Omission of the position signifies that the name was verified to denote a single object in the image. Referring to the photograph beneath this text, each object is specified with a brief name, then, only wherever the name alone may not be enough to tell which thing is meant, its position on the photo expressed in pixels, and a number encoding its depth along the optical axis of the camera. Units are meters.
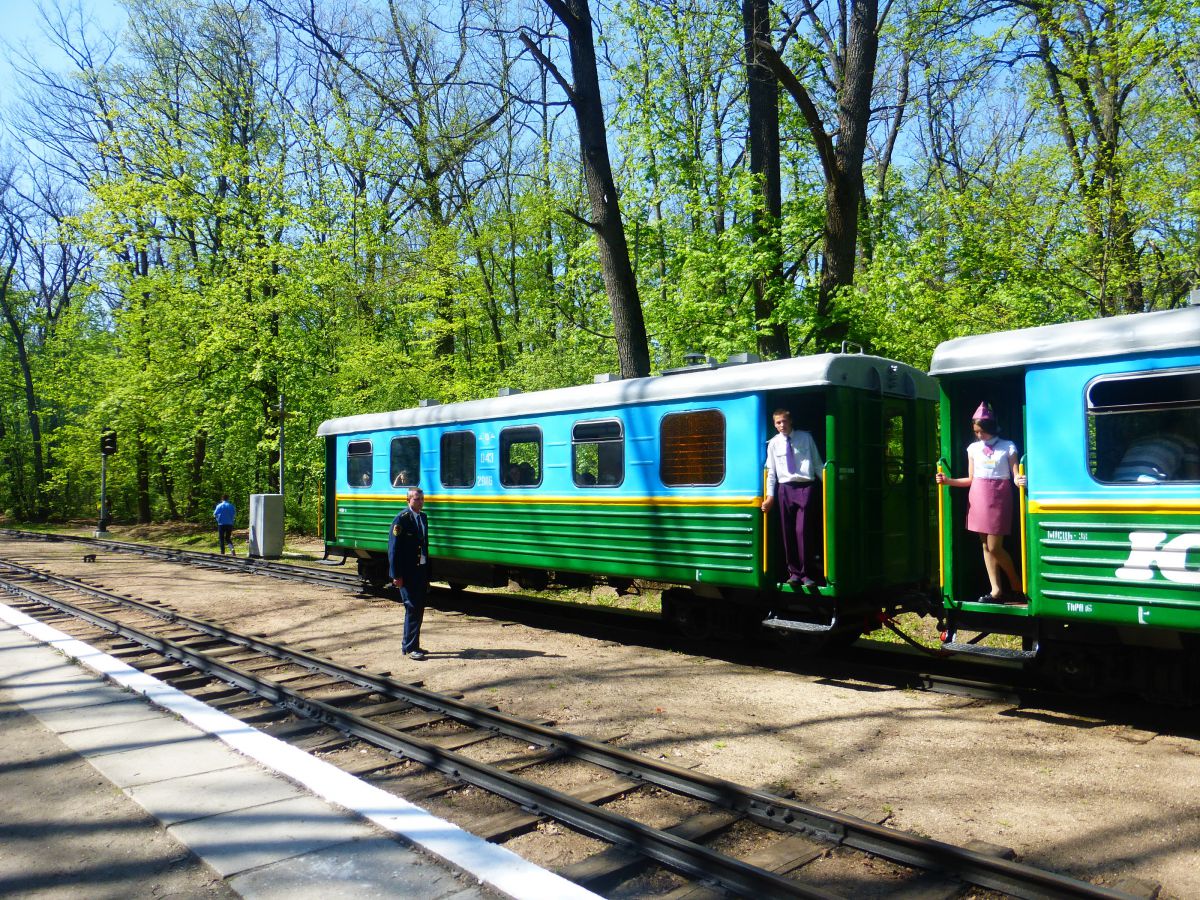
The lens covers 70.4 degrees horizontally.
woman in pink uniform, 6.95
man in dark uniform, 9.30
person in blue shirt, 22.45
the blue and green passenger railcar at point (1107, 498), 5.89
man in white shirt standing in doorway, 8.07
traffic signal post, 27.92
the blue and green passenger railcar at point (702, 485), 8.23
